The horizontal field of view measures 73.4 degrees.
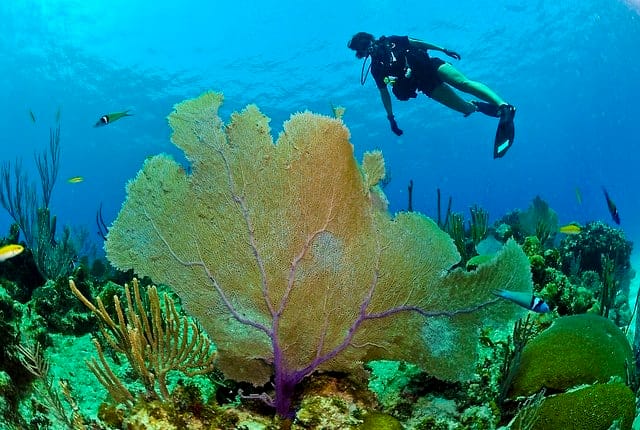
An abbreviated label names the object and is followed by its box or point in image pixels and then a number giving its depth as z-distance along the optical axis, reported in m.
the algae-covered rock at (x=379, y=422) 2.32
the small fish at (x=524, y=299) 2.74
